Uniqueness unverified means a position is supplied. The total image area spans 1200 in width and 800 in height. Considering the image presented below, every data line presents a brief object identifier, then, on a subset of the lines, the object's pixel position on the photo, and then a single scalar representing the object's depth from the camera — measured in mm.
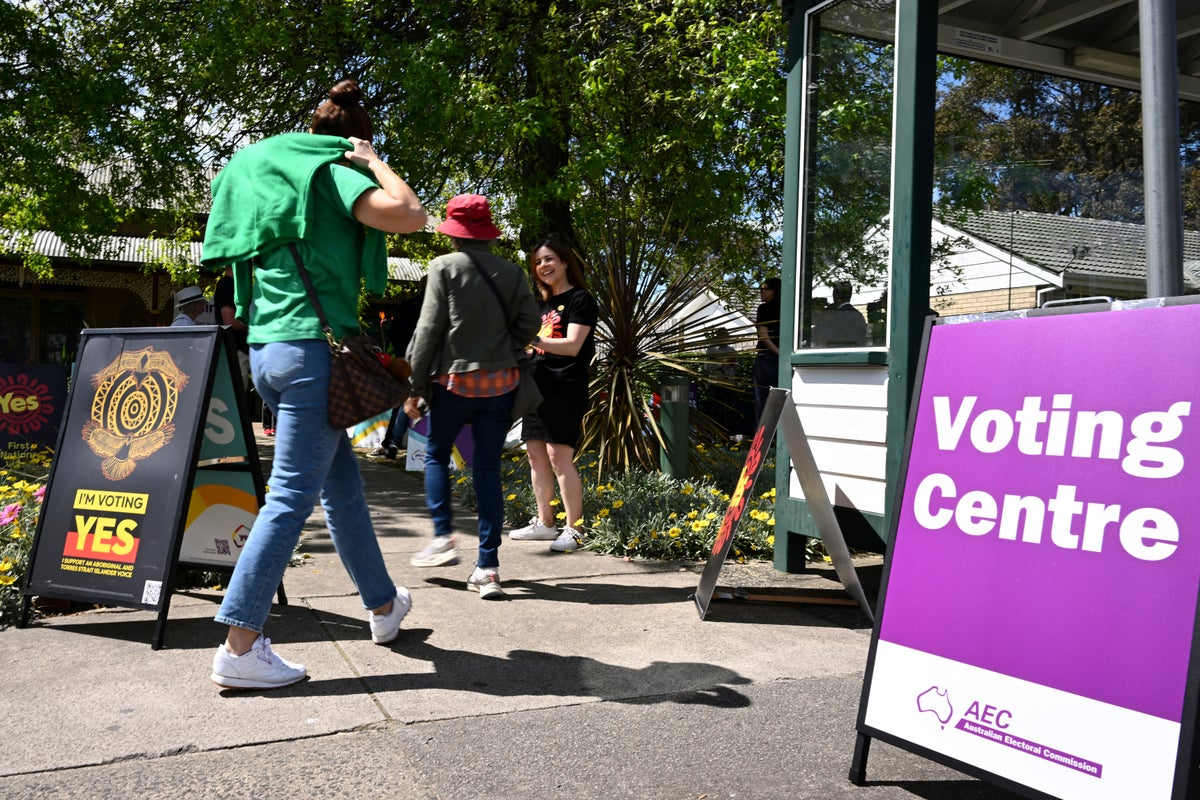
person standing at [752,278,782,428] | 8266
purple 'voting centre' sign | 2238
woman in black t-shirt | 5641
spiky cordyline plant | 7824
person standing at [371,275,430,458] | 9336
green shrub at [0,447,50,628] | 4133
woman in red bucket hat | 4609
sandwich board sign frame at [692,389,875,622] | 4371
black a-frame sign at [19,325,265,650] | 3826
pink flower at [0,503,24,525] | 4773
